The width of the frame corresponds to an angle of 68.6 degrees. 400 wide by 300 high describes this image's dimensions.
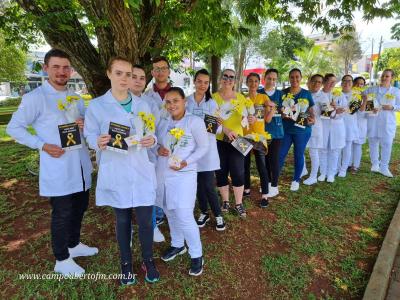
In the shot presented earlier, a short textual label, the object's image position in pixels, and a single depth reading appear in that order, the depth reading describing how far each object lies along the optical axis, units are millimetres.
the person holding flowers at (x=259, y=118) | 4207
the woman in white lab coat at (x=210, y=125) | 3555
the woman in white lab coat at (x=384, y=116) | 6027
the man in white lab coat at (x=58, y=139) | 2701
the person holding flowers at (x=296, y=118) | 4855
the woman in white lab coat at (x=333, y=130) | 5598
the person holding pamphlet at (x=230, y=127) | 3818
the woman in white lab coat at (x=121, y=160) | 2594
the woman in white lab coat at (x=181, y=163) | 2967
